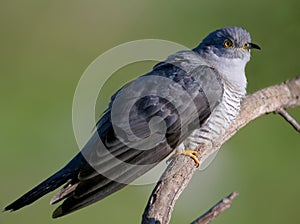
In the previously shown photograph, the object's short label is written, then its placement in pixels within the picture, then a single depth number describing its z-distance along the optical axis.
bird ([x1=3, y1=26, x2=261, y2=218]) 6.82
